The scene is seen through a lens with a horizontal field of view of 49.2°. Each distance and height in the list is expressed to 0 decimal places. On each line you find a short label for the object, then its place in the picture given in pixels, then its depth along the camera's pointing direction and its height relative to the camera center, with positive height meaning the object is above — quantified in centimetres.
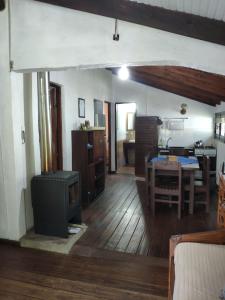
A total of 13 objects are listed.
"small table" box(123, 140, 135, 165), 797 -48
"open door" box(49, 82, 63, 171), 393 +11
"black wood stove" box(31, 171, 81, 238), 272 -80
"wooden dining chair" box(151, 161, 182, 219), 366 -85
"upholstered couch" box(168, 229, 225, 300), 121 -78
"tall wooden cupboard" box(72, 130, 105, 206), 430 -49
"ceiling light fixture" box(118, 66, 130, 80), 439 +108
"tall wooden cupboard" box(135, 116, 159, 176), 621 -14
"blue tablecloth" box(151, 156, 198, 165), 421 -52
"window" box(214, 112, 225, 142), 493 +10
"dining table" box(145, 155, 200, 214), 375 -62
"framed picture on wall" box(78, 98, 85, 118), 472 +47
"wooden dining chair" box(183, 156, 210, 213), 381 -88
